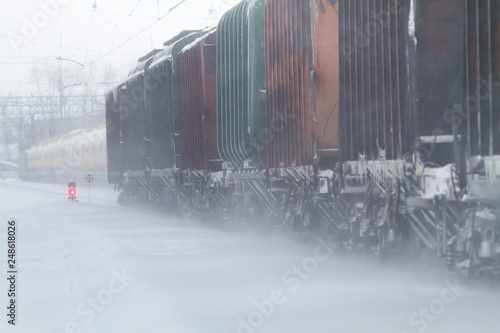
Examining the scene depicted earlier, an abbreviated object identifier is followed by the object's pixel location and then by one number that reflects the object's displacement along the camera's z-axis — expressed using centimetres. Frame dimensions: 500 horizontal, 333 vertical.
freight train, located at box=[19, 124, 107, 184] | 4003
